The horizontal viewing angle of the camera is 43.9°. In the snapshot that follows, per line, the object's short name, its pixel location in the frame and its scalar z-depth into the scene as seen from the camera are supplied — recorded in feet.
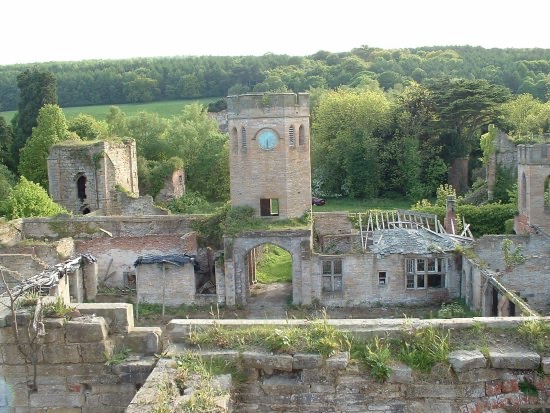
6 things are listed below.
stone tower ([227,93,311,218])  81.46
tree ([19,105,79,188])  137.69
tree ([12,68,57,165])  157.07
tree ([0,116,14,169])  158.40
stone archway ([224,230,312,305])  77.36
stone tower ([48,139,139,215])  115.14
